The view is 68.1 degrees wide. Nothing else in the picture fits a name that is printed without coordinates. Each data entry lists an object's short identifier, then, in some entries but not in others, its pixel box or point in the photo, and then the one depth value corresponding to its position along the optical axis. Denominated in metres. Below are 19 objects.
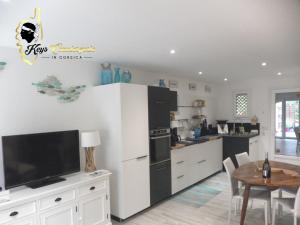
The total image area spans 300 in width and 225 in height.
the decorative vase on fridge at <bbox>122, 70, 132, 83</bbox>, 3.53
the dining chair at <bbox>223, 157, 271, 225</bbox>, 2.83
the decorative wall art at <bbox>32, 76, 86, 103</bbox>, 2.89
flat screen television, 2.36
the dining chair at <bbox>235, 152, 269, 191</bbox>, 3.67
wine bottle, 2.74
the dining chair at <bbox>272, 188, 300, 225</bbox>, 2.41
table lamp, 2.99
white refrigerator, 3.12
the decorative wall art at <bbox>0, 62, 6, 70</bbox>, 2.47
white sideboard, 2.16
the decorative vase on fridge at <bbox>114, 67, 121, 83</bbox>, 3.45
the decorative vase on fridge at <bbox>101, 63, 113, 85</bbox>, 3.41
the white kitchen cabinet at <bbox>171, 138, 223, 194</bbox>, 4.07
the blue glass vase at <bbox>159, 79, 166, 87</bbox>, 4.37
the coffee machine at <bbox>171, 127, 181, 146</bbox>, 4.23
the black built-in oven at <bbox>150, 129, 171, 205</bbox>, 3.56
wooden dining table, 2.55
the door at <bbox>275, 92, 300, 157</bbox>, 6.28
